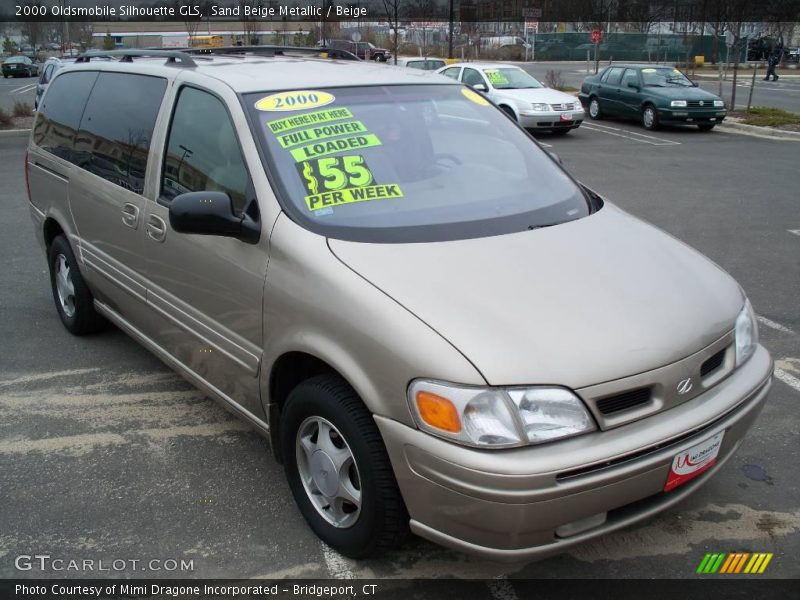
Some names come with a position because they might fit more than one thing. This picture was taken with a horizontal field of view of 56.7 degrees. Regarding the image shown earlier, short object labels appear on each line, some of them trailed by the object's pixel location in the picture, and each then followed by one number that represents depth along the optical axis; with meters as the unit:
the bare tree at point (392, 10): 30.48
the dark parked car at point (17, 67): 40.25
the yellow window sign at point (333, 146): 3.13
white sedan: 15.84
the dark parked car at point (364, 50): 37.12
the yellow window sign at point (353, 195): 2.99
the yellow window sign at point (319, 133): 3.16
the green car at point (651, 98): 16.52
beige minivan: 2.30
